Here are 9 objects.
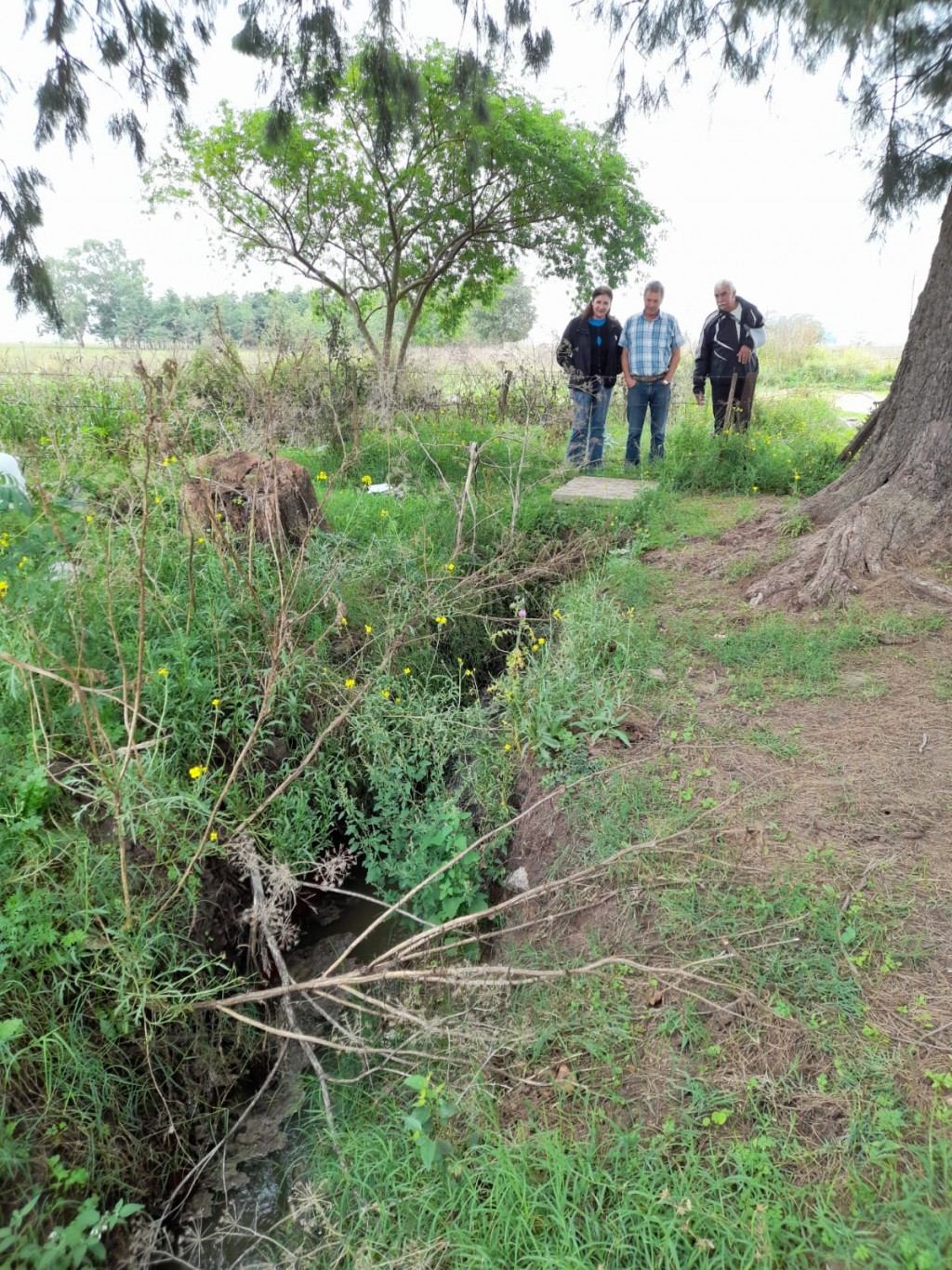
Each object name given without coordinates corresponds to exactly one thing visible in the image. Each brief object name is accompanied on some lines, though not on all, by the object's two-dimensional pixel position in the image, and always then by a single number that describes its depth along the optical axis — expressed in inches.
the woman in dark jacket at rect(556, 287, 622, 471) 276.5
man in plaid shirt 261.6
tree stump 164.4
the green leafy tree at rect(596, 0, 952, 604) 161.8
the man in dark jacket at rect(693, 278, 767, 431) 269.4
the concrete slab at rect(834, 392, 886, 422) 484.4
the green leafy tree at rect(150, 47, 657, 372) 484.4
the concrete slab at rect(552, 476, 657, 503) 241.8
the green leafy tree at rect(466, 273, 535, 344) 1195.1
